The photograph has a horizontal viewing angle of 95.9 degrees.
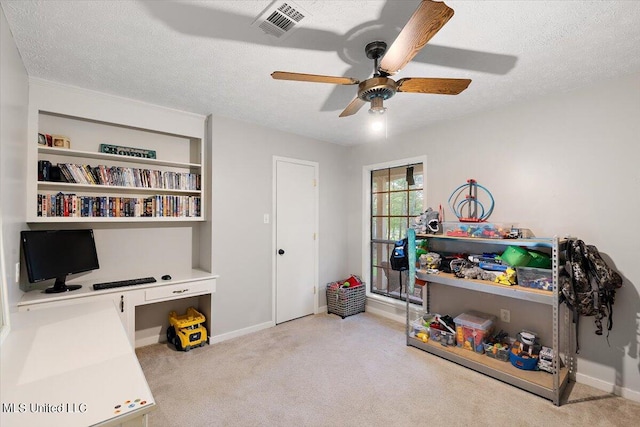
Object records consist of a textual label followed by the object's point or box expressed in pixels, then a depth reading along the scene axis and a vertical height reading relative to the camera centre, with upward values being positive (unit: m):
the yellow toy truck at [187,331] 2.87 -1.19
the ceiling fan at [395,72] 1.26 +0.80
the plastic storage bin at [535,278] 2.25 -0.52
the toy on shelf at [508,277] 2.42 -0.54
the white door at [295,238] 3.68 -0.32
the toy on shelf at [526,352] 2.37 -1.17
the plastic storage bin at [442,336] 2.80 -1.21
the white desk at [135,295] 2.19 -0.68
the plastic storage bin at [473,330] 2.66 -1.09
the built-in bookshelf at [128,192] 2.39 +0.22
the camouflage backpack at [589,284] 2.11 -0.52
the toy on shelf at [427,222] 3.04 -0.09
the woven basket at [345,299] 3.85 -1.16
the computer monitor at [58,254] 2.15 -0.32
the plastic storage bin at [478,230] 2.57 -0.15
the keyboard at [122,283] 2.44 -0.61
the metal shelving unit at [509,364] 2.13 -1.09
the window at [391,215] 3.70 -0.02
